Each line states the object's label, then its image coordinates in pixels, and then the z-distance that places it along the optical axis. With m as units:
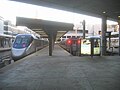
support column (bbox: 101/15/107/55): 15.17
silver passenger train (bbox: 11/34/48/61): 12.81
